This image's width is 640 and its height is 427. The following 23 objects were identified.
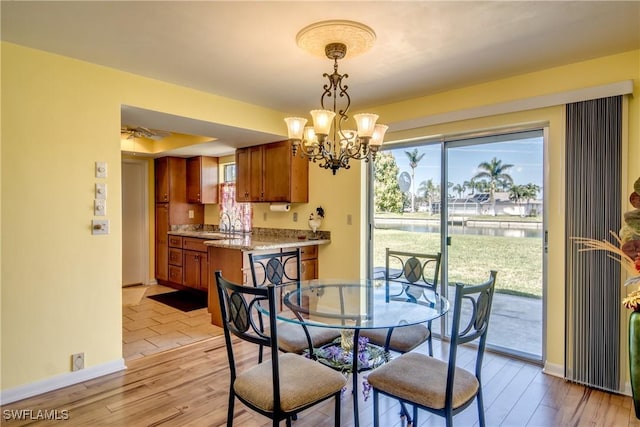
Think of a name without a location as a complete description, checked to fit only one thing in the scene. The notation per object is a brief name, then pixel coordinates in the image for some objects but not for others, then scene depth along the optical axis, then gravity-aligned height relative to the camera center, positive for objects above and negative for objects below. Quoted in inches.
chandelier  85.8 +22.2
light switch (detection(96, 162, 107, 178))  110.7 +13.5
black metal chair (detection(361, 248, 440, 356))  97.3 -23.8
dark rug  191.3 -48.4
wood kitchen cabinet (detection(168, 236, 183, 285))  223.9 -29.1
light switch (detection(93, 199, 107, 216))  110.0 +2.0
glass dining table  80.5 -23.8
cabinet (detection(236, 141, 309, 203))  174.8 +19.4
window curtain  221.0 +2.8
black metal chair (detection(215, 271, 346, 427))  65.2 -32.6
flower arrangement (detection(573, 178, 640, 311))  84.0 -7.5
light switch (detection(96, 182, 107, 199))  110.4 +7.2
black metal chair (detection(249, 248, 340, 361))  96.1 -32.9
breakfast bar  148.8 -17.3
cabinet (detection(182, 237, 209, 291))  205.4 -29.2
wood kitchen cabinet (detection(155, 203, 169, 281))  235.8 -18.6
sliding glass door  122.4 -1.4
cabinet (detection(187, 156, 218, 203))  234.5 +22.2
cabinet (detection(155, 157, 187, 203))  235.3 +22.4
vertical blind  101.6 -6.5
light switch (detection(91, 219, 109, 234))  110.0 -3.8
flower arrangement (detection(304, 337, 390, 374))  100.8 -41.6
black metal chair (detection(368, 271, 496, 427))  66.2 -32.7
